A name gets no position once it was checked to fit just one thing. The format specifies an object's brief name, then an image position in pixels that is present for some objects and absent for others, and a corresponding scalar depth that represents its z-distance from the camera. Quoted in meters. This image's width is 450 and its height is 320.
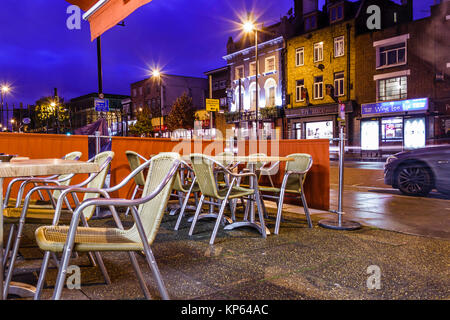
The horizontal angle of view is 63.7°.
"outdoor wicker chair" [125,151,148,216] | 6.11
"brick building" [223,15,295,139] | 33.44
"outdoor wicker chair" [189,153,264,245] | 4.51
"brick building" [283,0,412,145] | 27.67
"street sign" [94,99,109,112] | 12.69
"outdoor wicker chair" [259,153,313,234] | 5.27
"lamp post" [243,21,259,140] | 21.98
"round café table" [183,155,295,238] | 4.95
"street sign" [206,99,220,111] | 18.11
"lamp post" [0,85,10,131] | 23.80
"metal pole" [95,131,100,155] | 7.09
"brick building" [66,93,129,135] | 64.16
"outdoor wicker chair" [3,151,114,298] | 2.79
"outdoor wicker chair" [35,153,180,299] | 2.04
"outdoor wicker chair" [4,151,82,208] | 3.49
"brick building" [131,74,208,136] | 53.25
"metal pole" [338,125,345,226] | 5.54
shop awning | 3.32
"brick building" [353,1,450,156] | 22.92
